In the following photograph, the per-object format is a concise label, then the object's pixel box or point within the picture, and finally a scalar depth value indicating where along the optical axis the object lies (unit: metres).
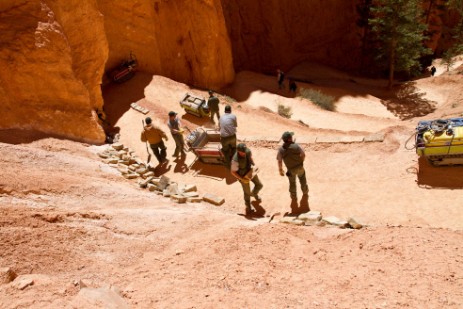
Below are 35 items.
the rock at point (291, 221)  7.86
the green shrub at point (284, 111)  17.90
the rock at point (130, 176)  10.36
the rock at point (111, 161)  10.83
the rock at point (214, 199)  9.43
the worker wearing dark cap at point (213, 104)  14.01
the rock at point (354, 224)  7.37
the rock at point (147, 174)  10.80
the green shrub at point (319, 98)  20.19
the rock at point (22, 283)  4.50
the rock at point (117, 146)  11.85
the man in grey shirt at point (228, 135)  10.14
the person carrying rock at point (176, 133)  11.12
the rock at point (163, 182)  9.85
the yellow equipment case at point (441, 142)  8.51
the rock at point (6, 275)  4.60
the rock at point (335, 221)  7.58
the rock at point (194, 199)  9.32
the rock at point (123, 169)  10.54
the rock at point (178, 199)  9.21
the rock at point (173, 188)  9.65
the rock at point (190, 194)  9.54
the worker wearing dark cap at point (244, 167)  7.90
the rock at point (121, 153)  11.47
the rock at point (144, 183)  9.93
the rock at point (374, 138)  11.01
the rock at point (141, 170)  10.88
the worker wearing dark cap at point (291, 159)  7.89
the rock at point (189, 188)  9.82
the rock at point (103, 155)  11.12
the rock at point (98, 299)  4.26
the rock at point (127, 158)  11.38
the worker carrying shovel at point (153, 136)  10.76
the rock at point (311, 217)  7.80
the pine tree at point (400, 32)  22.36
